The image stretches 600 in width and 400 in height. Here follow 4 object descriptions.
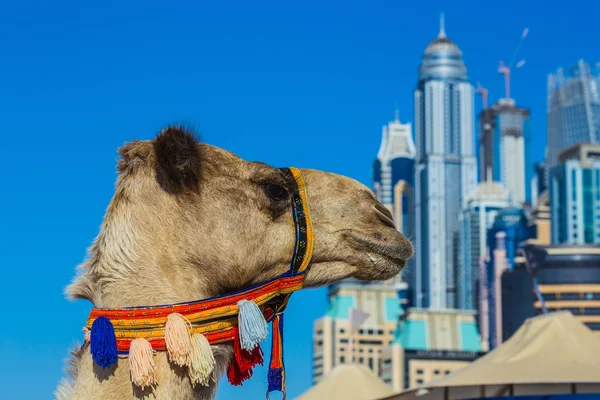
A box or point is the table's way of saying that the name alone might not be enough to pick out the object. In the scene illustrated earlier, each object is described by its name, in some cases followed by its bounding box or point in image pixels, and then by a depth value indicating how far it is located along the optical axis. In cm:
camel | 261
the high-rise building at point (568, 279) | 12050
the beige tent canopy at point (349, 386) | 1900
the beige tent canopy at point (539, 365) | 1505
